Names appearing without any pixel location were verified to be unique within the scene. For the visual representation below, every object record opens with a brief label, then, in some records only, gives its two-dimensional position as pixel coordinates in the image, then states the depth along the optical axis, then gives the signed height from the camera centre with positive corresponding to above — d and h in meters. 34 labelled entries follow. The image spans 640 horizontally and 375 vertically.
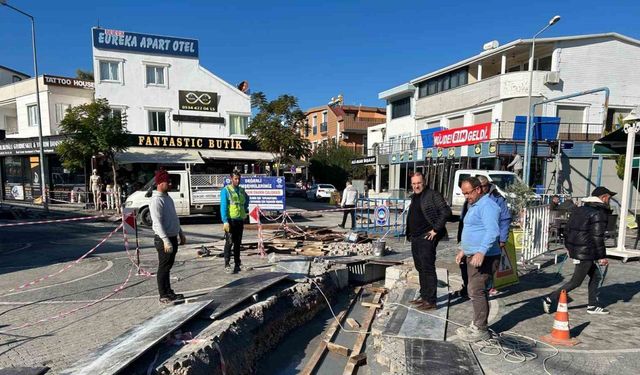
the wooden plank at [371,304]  6.34 -2.37
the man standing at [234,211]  7.04 -0.89
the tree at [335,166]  40.84 -0.30
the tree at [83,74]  37.54 +8.69
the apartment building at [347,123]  47.31 +5.19
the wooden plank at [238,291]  4.77 -1.82
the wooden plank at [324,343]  4.43 -2.38
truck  14.22 -1.22
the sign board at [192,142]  25.28 +1.37
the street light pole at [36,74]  18.27 +4.40
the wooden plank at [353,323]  5.68 -2.39
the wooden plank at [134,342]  3.14 -1.70
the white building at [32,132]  24.50 +1.98
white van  14.32 -0.59
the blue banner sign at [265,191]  13.84 -1.02
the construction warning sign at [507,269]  5.99 -1.67
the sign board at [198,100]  26.92 +4.40
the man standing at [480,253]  4.16 -0.99
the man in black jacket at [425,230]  4.98 -0.87
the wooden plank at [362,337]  4.36 -2.34
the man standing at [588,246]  5.00 -1.07
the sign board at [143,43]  24.91 +8.07
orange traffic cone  4.30 -1.83
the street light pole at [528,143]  18.28 +1.06
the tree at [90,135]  18.83 +1.32
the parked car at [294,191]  35.19 -2.57
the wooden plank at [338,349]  4.80 -2.35
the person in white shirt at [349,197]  13.26 -1.17
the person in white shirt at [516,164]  18.60 +0.02
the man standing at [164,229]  5.11 -0.90
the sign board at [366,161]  33.06 +0.23
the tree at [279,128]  23.91 +2.20
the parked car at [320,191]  30.64 -2.29
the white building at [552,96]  21.28 +4.21
